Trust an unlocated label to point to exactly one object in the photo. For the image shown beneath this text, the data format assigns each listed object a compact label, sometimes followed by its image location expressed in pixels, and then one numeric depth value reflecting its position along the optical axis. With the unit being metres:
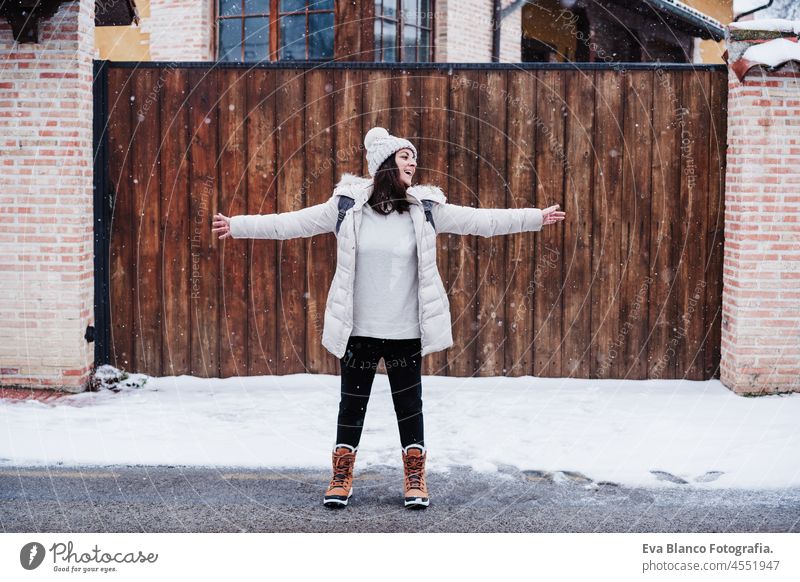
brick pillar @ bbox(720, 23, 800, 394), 6.95
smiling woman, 4.60
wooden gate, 7.43
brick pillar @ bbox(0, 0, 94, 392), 7.00
